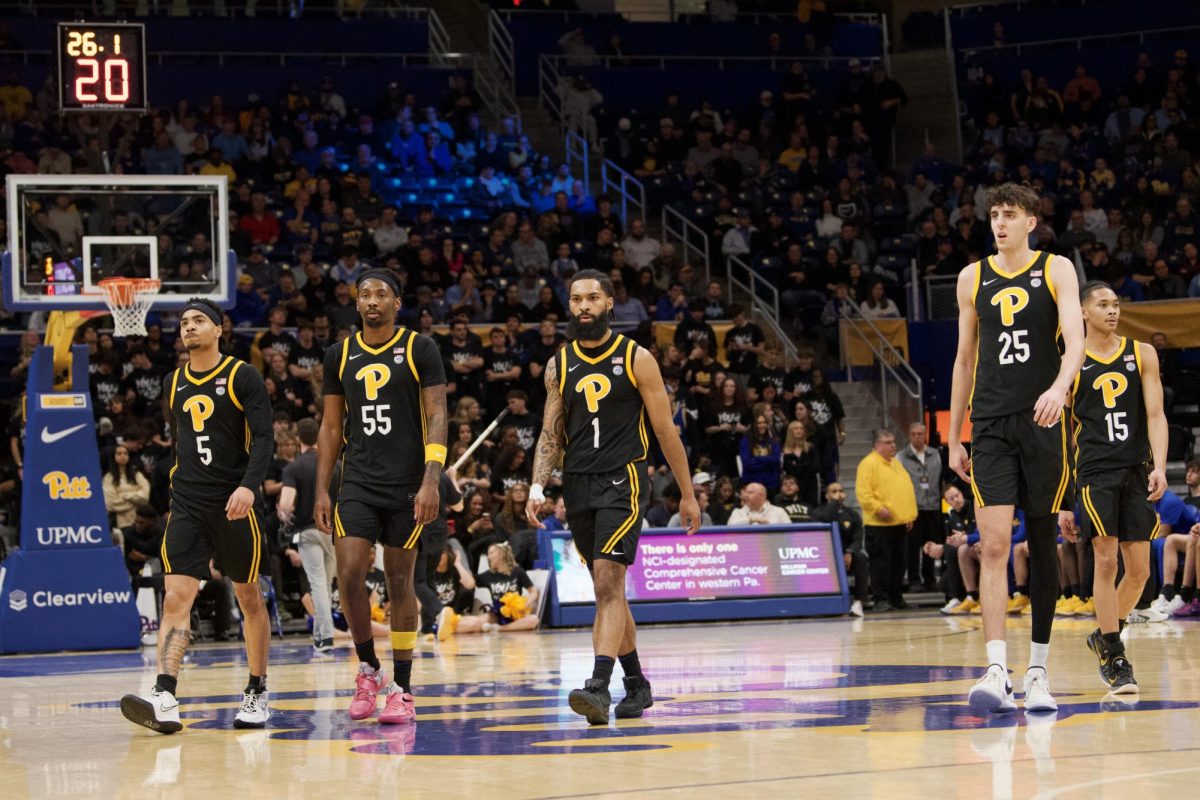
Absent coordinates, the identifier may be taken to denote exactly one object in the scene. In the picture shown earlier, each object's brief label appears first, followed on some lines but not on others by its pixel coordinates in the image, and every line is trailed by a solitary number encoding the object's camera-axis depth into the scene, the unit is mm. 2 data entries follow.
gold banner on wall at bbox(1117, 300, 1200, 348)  23281
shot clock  15945
